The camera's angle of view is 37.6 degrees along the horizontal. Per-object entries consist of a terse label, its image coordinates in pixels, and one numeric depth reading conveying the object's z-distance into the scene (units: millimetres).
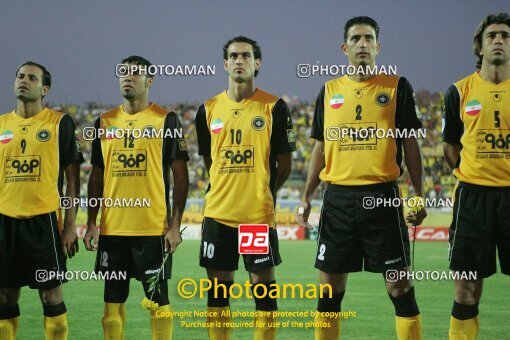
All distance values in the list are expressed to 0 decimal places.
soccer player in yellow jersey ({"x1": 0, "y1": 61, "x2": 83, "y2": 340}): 4945
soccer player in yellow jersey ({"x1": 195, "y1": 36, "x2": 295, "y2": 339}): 4891
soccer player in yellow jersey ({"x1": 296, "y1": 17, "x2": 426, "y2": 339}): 4594
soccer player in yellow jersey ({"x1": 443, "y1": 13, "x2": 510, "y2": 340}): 4492
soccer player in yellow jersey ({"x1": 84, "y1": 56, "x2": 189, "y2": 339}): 4926
